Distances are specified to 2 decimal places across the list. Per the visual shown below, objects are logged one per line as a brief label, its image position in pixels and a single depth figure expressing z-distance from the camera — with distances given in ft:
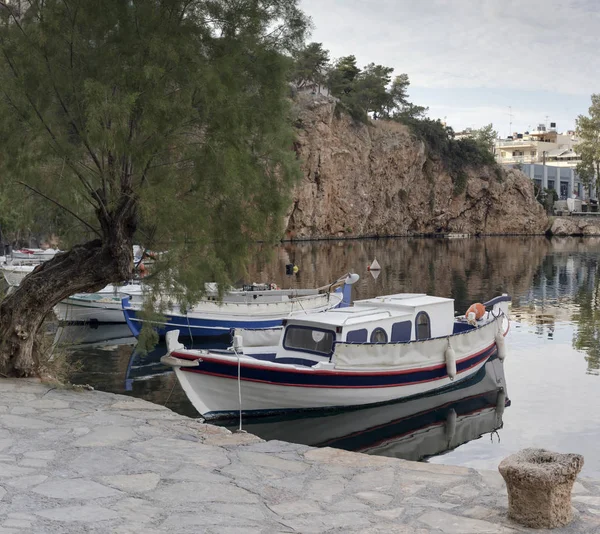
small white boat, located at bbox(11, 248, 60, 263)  119.91
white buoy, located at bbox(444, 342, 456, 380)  56.54
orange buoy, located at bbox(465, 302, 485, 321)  69.00
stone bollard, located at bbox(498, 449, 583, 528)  16.90
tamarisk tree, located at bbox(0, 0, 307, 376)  31.89
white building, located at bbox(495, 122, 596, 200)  392.45
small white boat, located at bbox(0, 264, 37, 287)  101.76
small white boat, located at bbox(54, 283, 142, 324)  85.10
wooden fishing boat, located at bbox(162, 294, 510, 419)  47.11
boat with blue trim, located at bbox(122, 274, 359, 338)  78.18
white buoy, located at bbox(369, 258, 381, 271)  156.08
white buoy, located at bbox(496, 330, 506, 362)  67.31
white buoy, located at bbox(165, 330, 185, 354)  47.16
